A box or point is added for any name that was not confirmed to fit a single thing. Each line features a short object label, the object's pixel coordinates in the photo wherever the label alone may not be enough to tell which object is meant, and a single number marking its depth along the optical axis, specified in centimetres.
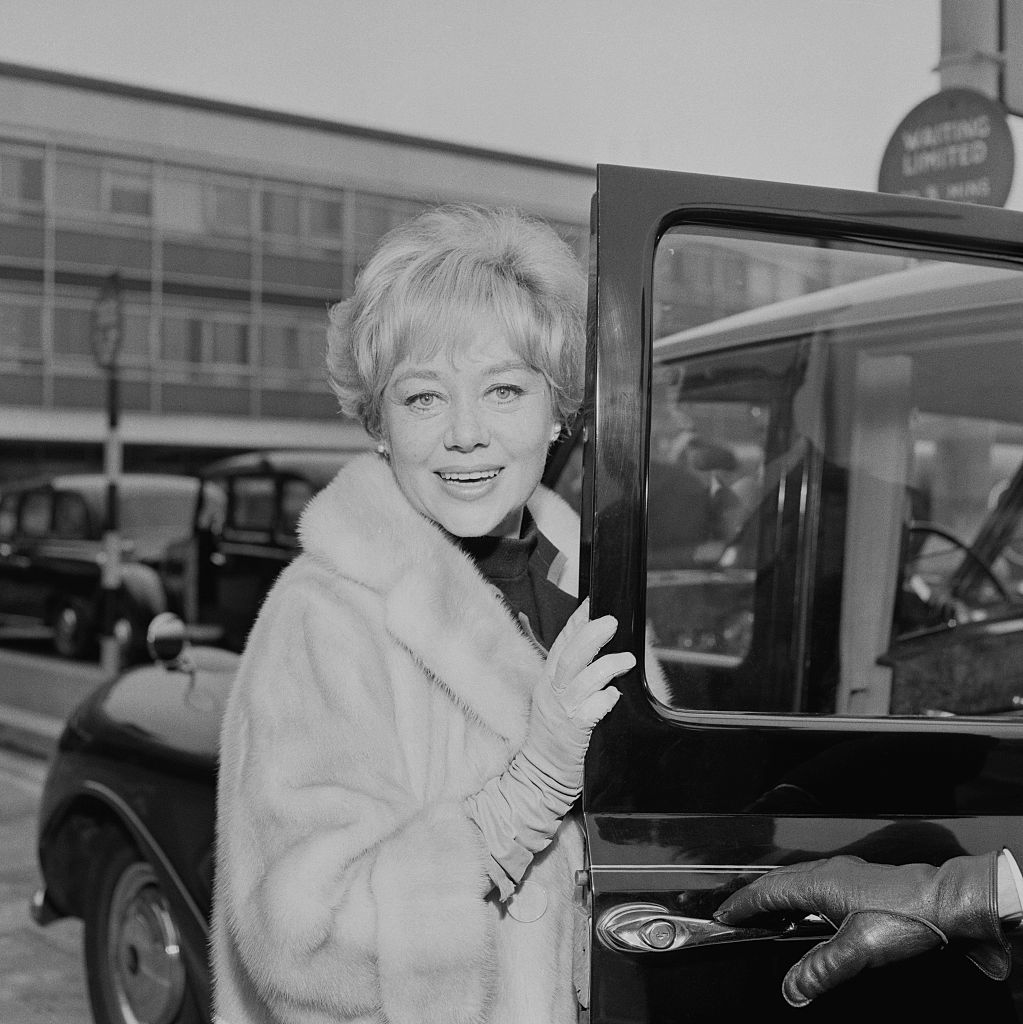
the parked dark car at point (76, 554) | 1409
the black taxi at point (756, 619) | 144
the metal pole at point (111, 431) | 911
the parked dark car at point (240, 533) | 1373
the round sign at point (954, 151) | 387
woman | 142
